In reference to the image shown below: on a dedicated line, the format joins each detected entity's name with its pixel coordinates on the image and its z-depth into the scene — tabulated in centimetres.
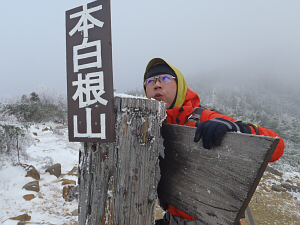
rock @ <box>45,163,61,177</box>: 542
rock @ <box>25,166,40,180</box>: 504
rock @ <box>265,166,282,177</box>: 732
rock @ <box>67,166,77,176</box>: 571
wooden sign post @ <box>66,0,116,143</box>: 86
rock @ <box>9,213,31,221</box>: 321
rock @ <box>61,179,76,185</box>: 496
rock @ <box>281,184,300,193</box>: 561
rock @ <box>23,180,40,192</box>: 439
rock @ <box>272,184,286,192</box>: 562
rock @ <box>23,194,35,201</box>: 407
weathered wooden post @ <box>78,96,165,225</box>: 88
